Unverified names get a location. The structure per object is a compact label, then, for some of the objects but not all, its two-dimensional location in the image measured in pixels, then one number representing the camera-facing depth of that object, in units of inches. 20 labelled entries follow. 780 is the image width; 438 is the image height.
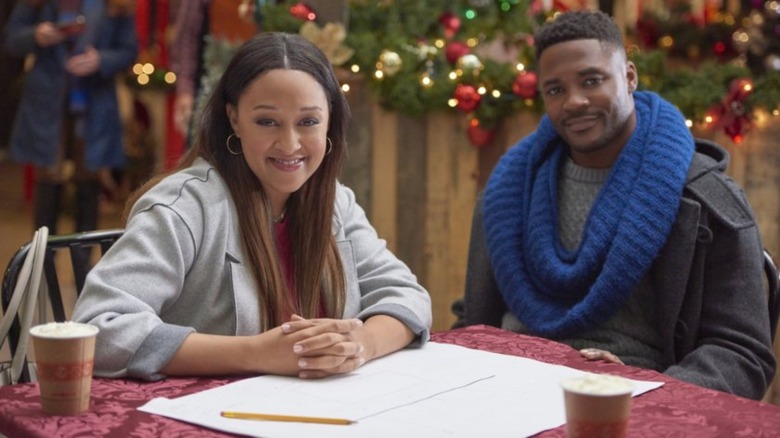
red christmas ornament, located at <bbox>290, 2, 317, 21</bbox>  162.7
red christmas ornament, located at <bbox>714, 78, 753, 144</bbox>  126.2
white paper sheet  54.3
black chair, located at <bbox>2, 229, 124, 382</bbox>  75.4
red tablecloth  54.6
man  89.9
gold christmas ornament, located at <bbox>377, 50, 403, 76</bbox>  151.4
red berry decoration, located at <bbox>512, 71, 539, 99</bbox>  140.7
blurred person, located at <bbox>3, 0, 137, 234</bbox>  194.5
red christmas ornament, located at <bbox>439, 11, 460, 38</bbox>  172.2
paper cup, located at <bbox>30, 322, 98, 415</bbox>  55.3
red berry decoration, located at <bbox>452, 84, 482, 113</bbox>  145.3
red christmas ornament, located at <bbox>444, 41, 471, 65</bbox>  151.3
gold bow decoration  155.7
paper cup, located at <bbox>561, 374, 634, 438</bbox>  48.9
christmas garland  128.5
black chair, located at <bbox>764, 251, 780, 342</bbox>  91.4
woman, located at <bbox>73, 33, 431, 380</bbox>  64.7
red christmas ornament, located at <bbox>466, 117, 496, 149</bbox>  147.2
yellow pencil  54.4
